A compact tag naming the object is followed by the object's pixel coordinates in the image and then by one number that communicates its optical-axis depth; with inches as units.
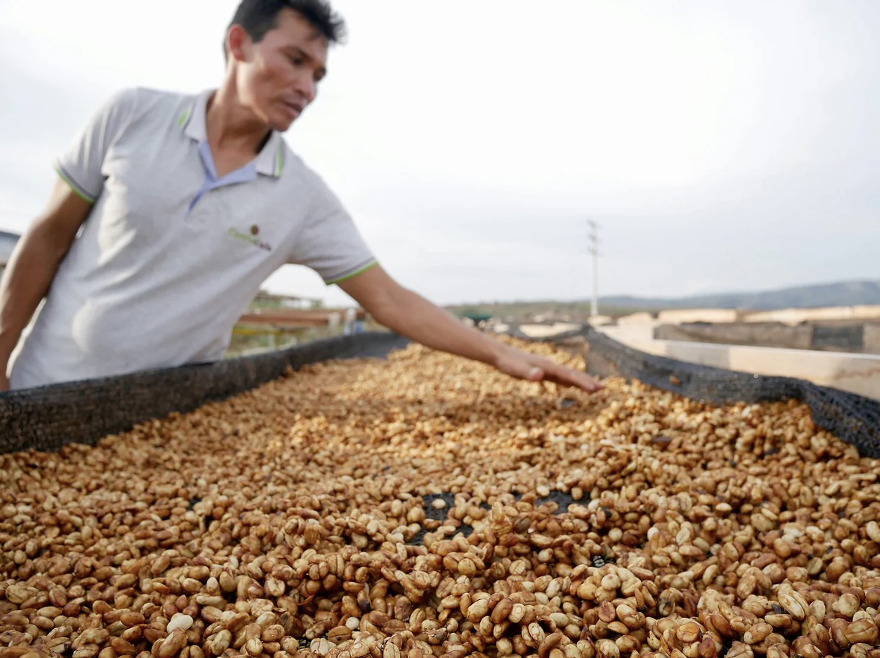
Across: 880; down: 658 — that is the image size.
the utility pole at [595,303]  969.0
